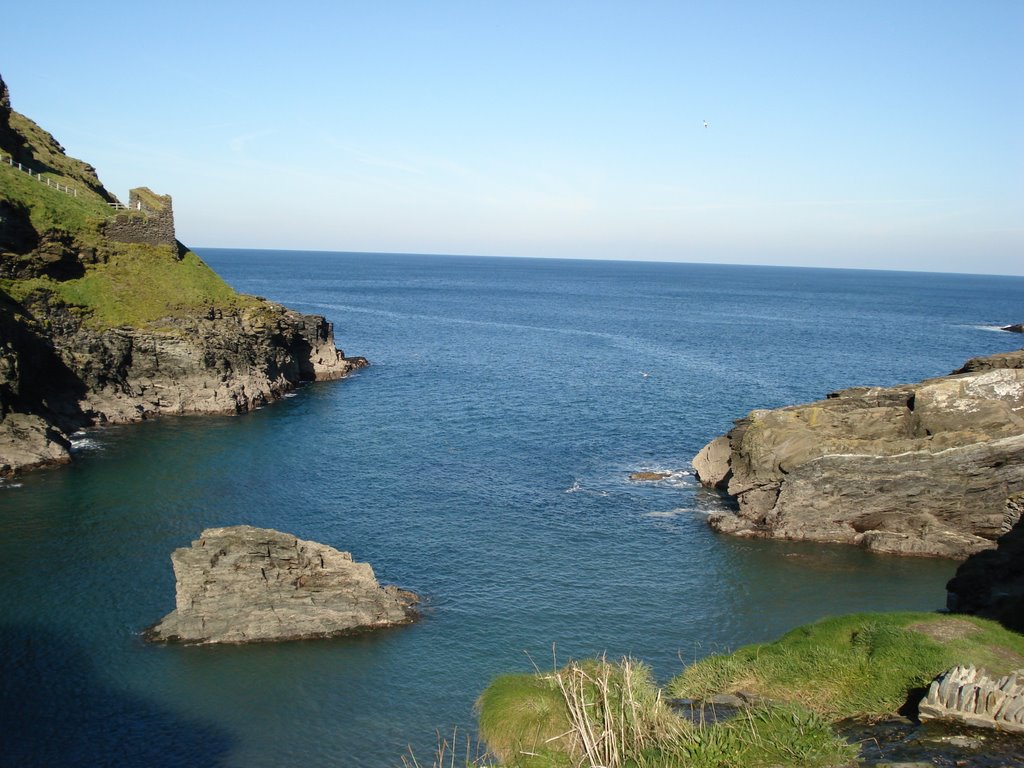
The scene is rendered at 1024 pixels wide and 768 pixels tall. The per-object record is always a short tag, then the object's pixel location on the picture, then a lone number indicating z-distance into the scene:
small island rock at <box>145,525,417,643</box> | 44.19
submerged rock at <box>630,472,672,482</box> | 72.44
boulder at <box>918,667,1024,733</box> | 21.44
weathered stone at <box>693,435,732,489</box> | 70.69
